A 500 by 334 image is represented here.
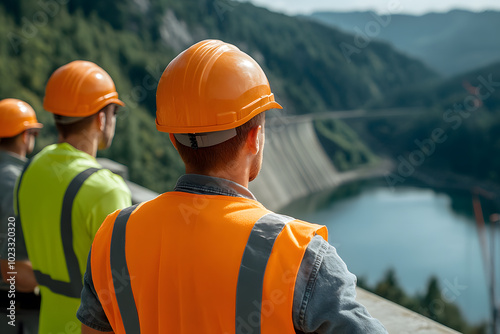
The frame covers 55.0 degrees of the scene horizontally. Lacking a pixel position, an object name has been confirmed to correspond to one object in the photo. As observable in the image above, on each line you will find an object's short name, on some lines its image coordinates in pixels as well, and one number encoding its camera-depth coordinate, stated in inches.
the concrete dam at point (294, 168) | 1649.9
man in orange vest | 36.3
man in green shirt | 66.6
